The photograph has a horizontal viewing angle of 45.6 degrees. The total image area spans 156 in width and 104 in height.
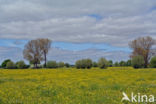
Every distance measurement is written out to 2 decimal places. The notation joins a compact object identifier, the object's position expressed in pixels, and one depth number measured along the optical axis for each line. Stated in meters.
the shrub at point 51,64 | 98.19
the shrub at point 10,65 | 99.12
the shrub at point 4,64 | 114.97
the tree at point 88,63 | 84.86
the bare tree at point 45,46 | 96.69
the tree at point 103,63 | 84.31
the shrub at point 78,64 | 85.86
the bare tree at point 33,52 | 92.12
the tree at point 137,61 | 81.19
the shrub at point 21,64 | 96.88
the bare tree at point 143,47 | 92.00
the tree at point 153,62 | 83.57
